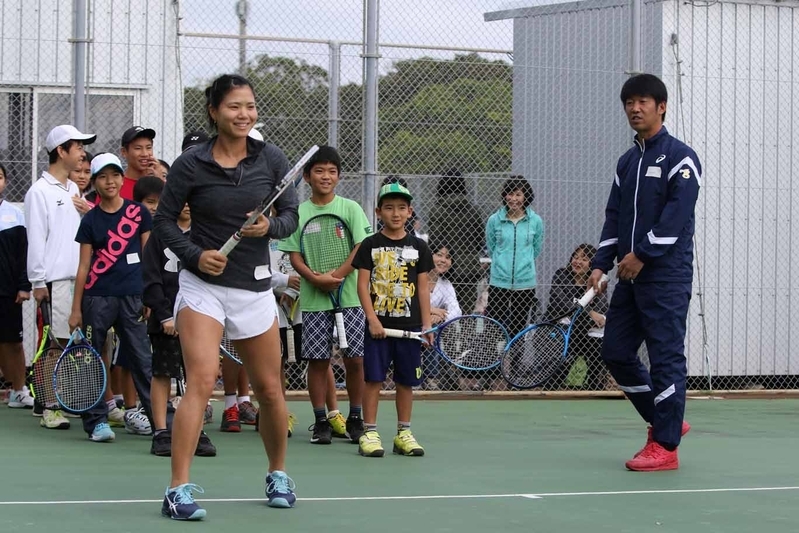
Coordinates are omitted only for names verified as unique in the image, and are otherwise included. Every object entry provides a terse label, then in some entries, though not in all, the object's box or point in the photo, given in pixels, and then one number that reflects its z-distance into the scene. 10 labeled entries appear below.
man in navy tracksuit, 11.42
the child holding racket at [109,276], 12.89
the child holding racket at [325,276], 13.05
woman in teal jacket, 17.81
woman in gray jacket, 8.73
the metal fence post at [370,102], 17.03
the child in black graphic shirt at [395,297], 12.32
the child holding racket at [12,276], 15.26
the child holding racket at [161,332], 11.97
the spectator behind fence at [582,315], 17.93
